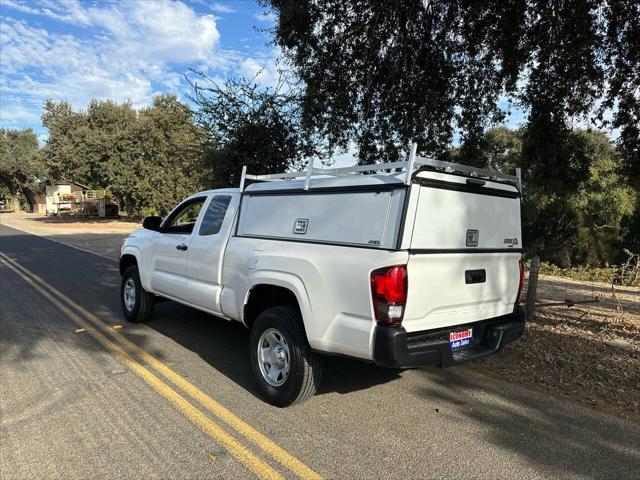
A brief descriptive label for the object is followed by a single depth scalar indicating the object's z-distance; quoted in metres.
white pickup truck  3.64
